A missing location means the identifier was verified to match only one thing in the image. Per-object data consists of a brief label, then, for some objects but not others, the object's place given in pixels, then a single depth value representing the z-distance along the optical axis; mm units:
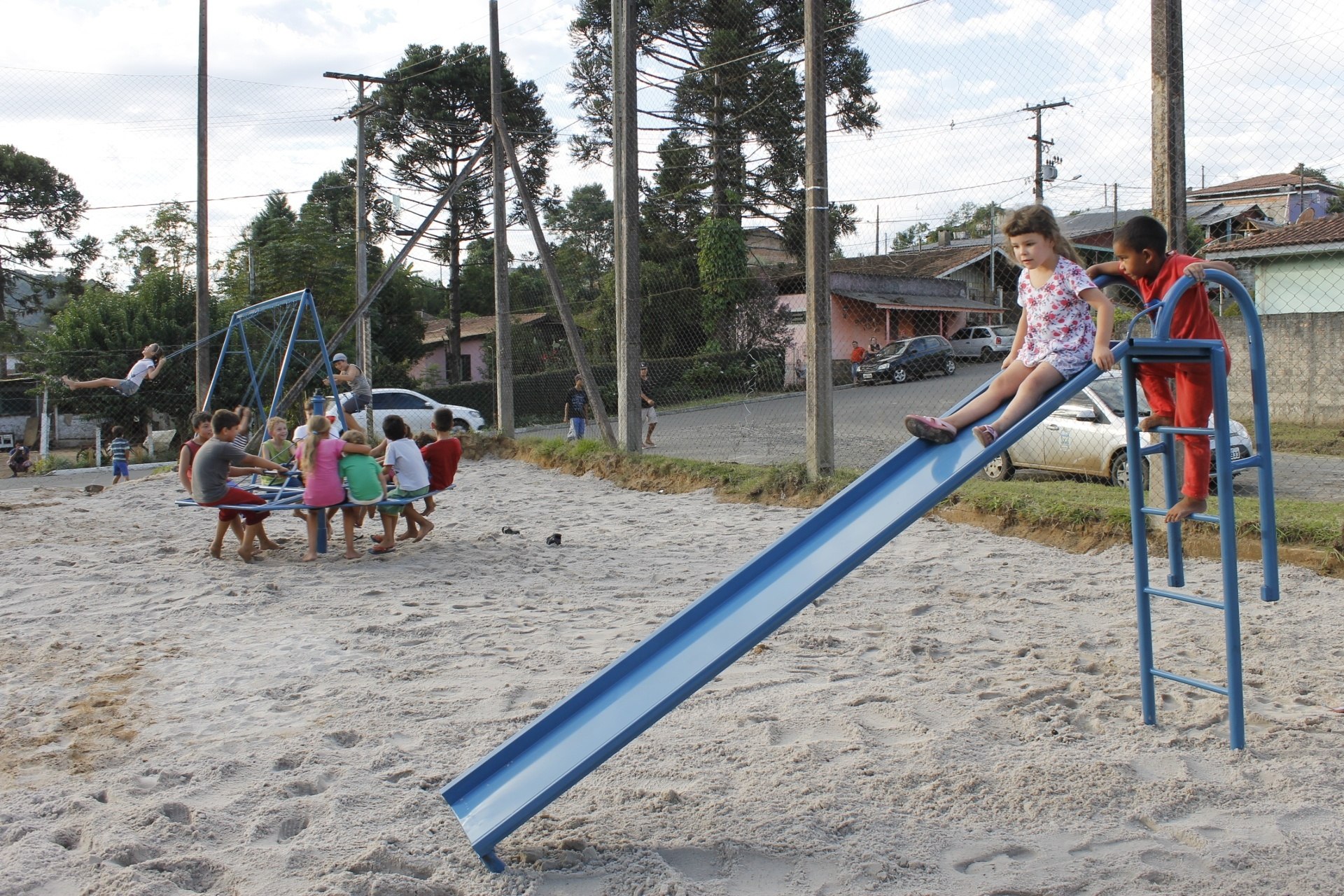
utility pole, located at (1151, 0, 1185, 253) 7516
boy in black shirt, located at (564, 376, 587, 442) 16469
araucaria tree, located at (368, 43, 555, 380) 37312
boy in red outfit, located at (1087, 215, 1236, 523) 4285
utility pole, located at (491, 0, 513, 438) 15883
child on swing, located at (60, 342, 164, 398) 10695
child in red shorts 8141
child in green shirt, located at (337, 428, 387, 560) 8305
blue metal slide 3205
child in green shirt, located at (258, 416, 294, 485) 10297
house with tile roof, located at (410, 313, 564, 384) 46281
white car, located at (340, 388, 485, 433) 23141
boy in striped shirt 17109
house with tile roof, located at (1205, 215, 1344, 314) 15984
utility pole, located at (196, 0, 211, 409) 20281
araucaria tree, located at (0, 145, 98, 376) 40469
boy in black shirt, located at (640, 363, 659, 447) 15947
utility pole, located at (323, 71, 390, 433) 17281
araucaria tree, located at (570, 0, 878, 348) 22797
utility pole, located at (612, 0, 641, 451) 12672
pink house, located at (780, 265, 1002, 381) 14812
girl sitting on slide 4266
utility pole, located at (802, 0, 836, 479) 9805
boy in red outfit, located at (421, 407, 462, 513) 9172
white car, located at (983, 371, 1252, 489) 10711
